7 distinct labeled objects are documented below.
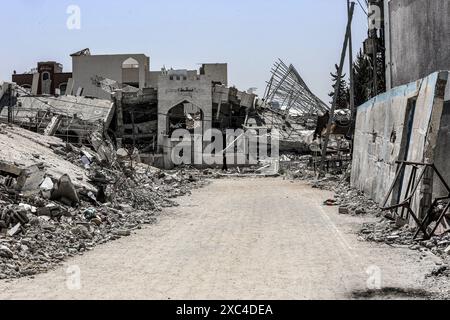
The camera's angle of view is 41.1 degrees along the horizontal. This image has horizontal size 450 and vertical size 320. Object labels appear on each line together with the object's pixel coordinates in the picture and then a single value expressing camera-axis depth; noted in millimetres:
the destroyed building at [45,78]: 55875
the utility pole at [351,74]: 28486
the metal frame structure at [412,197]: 9469
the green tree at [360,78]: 42344
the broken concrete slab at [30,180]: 11672
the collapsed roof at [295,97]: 42031
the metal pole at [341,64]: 27141
